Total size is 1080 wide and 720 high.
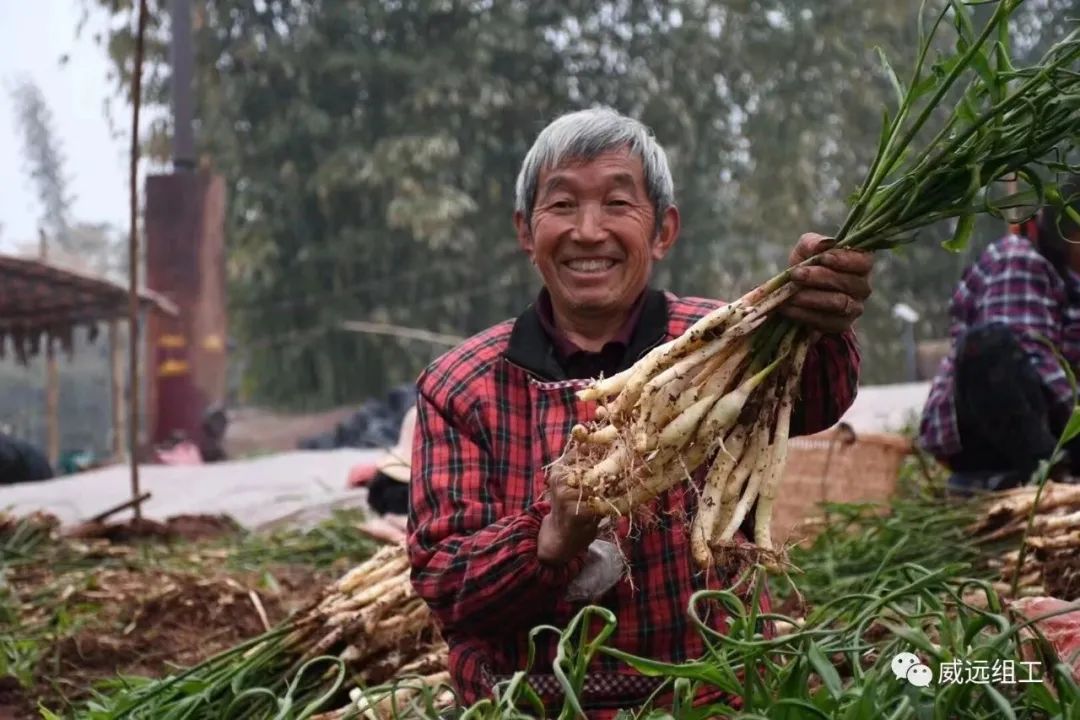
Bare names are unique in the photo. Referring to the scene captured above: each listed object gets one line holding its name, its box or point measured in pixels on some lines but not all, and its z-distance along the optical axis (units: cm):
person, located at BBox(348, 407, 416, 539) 468
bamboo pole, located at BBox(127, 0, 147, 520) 429
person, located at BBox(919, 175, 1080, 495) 375
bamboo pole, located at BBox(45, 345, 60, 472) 1144
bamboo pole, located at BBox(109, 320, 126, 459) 1085
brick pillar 1049
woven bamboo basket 450
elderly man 193
